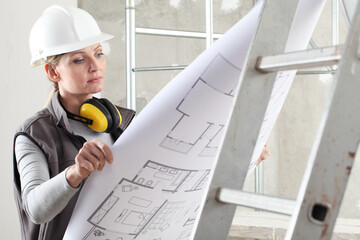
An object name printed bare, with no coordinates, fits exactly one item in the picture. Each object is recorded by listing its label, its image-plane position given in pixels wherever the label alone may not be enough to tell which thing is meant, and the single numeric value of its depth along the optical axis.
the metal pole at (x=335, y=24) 3.62
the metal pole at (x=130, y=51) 3.25
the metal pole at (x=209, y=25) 3.39
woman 1.46
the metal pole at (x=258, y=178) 4.32
